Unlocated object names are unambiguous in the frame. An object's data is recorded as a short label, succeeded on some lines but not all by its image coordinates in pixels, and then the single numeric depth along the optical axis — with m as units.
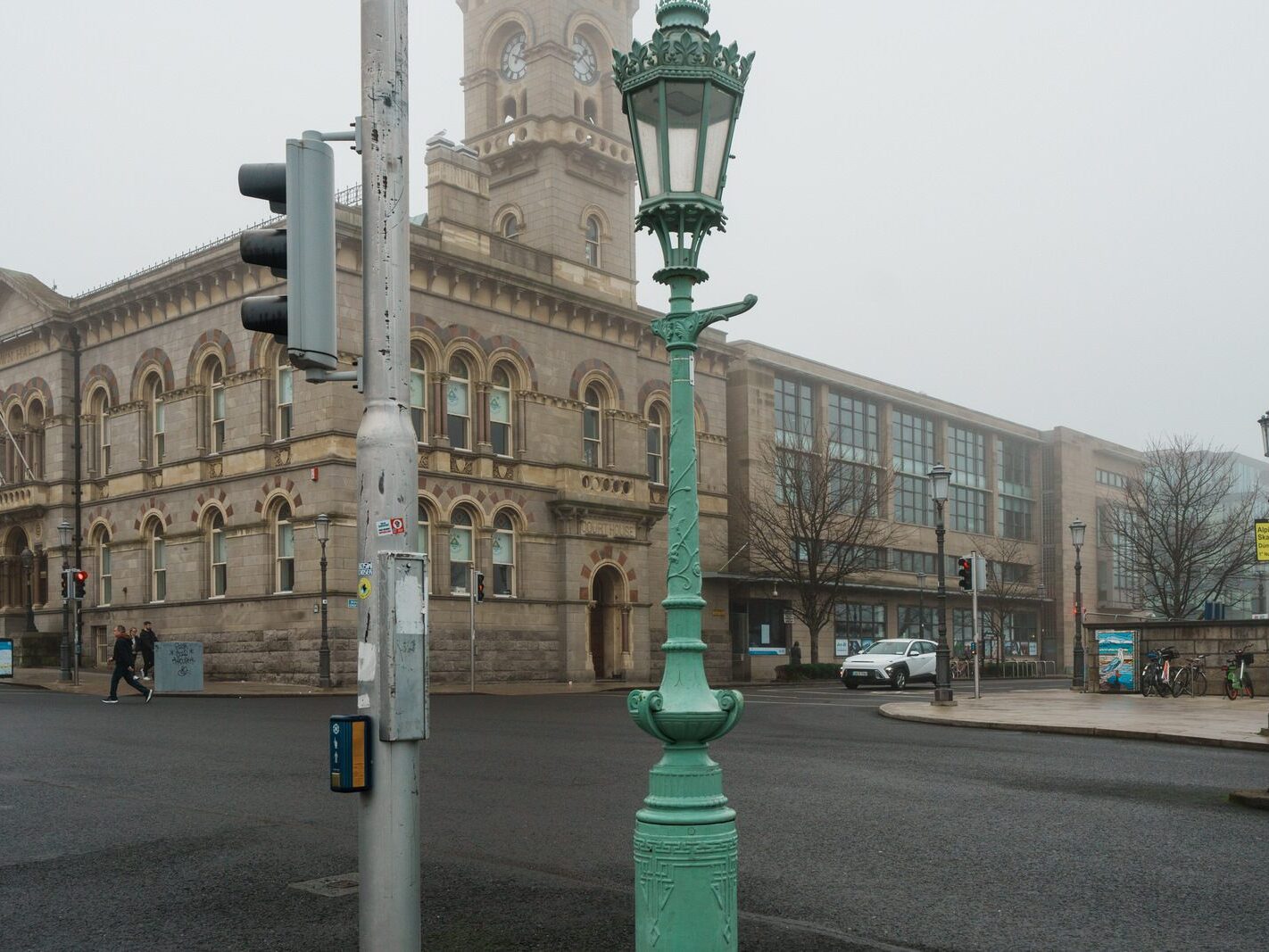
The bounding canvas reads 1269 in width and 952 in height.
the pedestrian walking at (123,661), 26.58
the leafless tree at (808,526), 49.59
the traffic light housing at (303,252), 5.13
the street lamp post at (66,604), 34.12
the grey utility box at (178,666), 30.44
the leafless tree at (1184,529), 54.88
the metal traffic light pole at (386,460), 4.80
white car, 39.00
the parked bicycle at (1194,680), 30.34
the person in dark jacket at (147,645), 32.78
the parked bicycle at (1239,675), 28.52
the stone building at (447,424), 35.22
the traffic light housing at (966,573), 27.66
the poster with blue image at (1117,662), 31.64
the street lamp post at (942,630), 26.33
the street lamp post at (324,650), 31.42
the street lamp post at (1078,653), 36.16
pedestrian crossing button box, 4.75
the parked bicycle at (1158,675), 29.81
